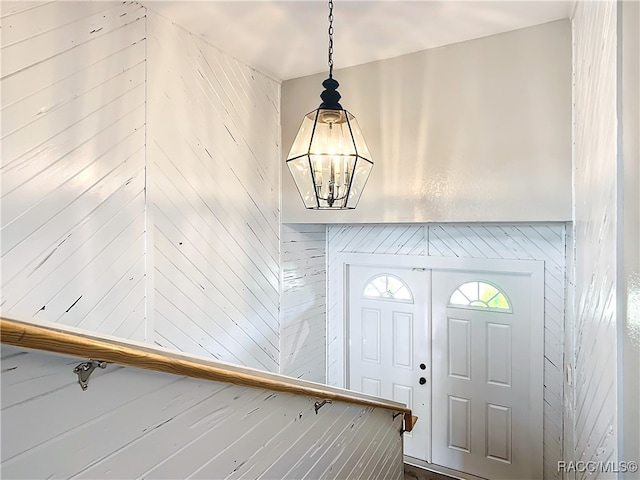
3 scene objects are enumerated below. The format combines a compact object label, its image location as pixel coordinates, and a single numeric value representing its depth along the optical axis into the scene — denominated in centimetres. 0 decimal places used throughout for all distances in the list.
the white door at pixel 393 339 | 342
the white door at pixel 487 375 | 301
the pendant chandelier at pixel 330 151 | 162
